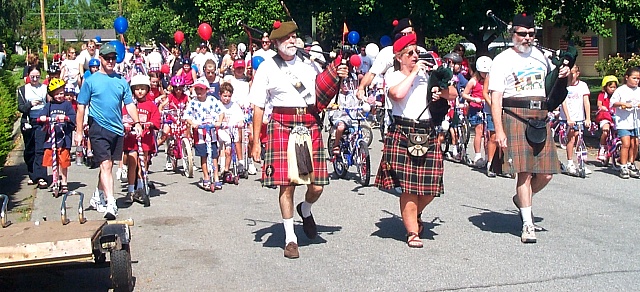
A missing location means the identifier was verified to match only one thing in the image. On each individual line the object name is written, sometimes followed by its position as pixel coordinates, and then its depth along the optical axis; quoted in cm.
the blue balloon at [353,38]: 2011
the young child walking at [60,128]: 1127
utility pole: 4644
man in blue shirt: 925
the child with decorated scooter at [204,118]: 1148
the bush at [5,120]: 948
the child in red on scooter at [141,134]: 1025
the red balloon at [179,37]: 1988
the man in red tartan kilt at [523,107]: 777
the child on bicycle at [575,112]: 1230
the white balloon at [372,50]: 1684
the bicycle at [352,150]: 1172
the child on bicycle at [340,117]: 1216
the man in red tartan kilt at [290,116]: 739
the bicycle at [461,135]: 1403
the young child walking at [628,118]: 1205
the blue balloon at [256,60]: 1454
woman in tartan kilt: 759
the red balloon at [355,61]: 1070
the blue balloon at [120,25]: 1783
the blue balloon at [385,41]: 2085
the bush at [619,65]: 2114
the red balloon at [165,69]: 1916
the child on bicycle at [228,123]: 1182
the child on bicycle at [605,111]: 1279
